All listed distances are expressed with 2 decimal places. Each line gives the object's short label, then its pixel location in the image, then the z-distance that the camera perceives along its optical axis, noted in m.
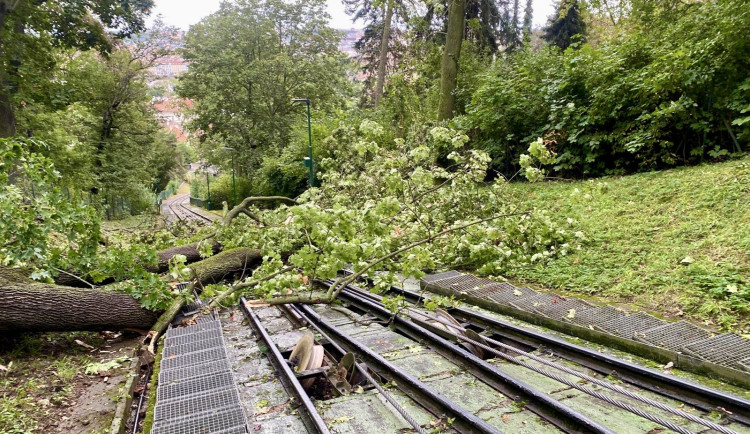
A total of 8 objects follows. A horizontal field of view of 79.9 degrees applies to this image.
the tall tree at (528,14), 40.50
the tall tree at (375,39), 28.02
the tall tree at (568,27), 28.89
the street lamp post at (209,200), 46.91
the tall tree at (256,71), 36.47
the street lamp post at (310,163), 20.27
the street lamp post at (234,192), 36.72
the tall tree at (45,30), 14.91
